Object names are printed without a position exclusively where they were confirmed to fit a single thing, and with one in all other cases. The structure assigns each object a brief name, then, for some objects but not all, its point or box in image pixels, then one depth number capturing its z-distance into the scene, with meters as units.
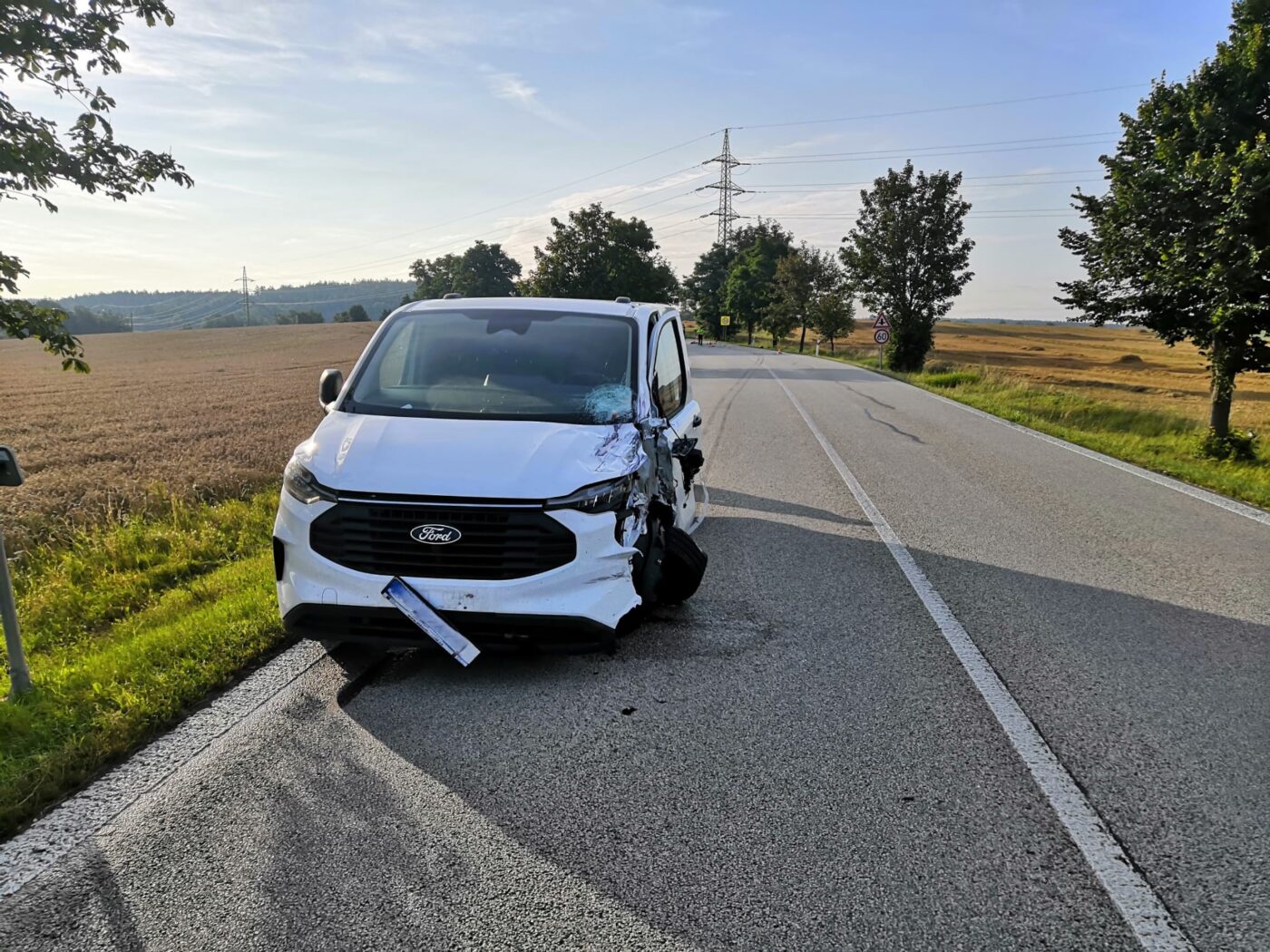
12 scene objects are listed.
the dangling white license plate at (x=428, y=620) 3.91
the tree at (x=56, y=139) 4.21
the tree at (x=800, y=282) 69.12
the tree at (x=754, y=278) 85.56
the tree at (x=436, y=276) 116.19
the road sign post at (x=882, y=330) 40.69
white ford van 3.97
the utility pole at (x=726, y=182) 86.81
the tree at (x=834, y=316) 60.53
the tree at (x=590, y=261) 51.28
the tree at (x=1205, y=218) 13.08
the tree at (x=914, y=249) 44.47
